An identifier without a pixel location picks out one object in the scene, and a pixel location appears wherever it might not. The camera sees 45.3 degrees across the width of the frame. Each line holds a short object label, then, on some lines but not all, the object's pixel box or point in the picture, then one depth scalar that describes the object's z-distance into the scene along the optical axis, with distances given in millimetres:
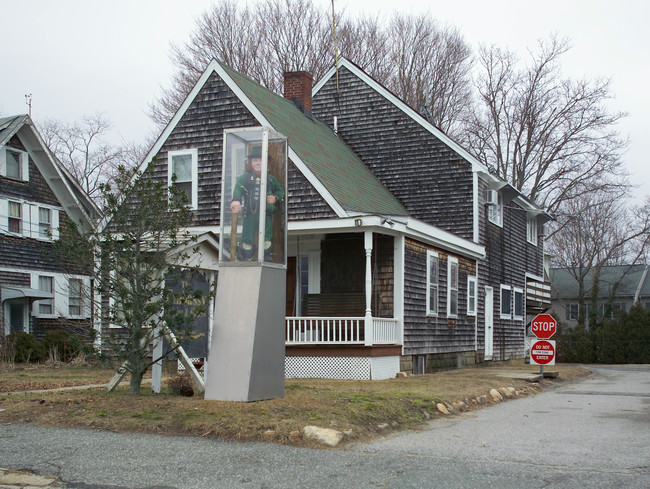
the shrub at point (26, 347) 22906
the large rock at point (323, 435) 8695
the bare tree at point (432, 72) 41281
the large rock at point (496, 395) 14551
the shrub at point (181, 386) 11680
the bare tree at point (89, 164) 46156
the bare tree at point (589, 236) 48719
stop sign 18484
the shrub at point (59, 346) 23766
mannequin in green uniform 11219
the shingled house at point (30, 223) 26109
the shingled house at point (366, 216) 18359
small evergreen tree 11102
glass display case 11180
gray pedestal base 10602
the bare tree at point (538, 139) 39875
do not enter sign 18688
